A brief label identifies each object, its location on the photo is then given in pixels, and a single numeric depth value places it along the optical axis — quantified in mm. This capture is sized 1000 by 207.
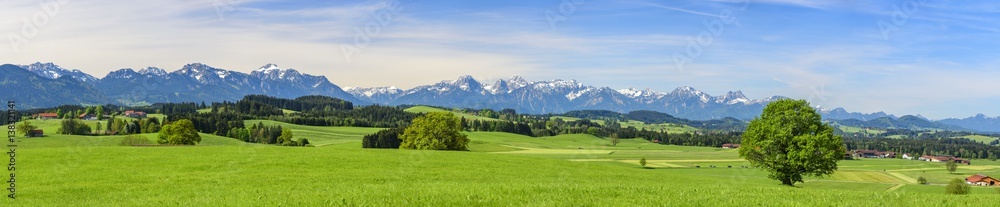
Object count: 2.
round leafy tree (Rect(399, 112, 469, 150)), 88062
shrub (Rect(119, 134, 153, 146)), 97425
